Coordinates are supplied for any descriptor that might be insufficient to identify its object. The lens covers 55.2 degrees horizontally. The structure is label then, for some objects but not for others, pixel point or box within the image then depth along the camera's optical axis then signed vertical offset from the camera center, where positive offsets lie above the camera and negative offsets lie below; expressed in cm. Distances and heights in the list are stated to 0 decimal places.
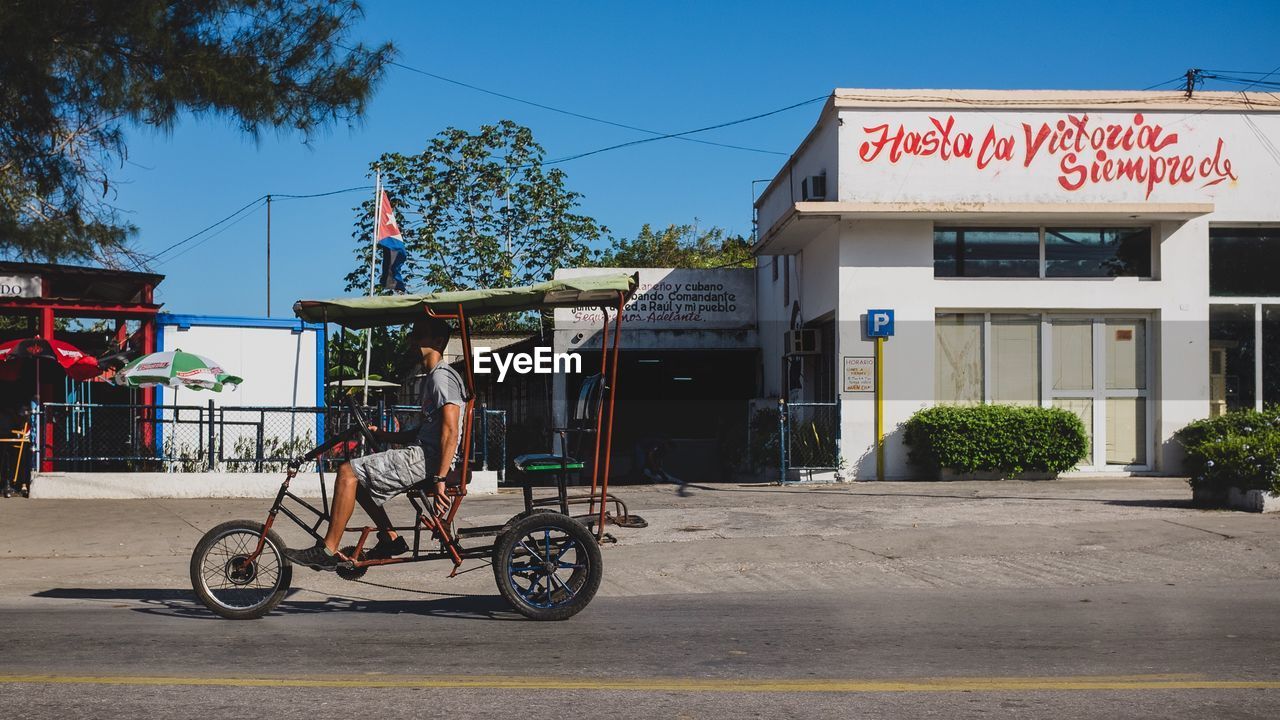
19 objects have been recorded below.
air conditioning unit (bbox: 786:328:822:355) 2188 +75
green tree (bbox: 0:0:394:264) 1189 +308
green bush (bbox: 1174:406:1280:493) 1271 -82
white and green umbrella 1889 +16
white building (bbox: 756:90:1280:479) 1967 +200
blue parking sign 1962 +98
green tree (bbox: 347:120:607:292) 3750 +537
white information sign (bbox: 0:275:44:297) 1973 +155
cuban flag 2234 +250
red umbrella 1920 +43
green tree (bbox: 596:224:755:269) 5128 +577
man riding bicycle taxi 748 -51
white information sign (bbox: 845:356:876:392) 1978 +16
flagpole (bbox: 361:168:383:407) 2318 +359
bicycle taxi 758 -106
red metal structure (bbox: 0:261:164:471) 1989 +141
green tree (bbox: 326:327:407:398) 3837 +93
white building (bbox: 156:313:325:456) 2108 +49
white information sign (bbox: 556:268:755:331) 2616 +173
